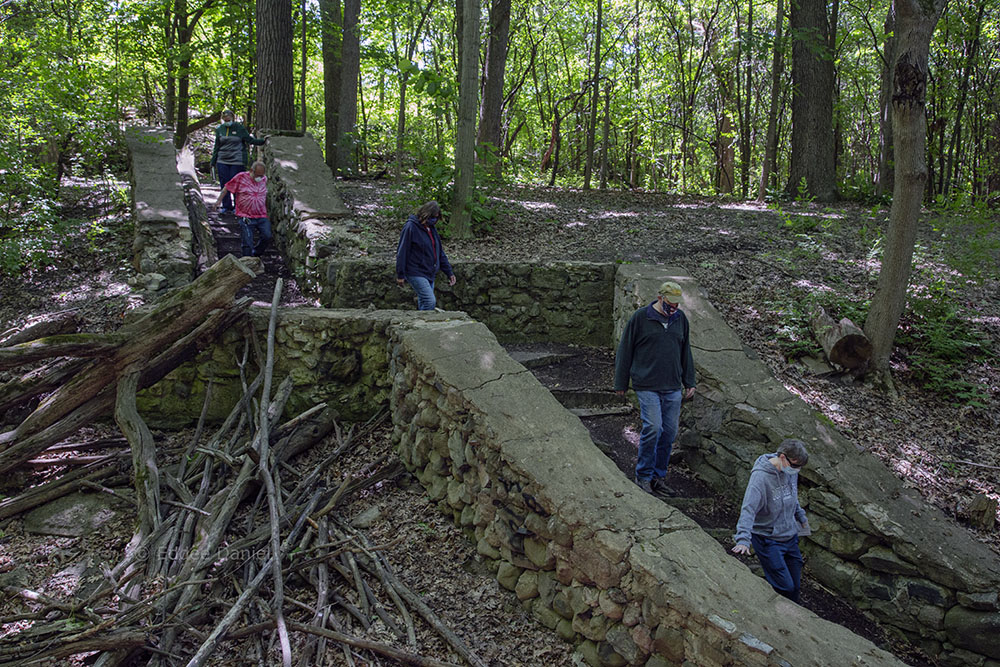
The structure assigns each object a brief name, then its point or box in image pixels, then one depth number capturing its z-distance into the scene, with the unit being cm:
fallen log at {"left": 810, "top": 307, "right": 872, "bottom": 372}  654
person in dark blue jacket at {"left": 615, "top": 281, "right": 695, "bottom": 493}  494
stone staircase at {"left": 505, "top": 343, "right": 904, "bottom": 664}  446
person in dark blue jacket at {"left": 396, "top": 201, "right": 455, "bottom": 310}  646
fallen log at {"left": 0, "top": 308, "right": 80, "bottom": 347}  555
